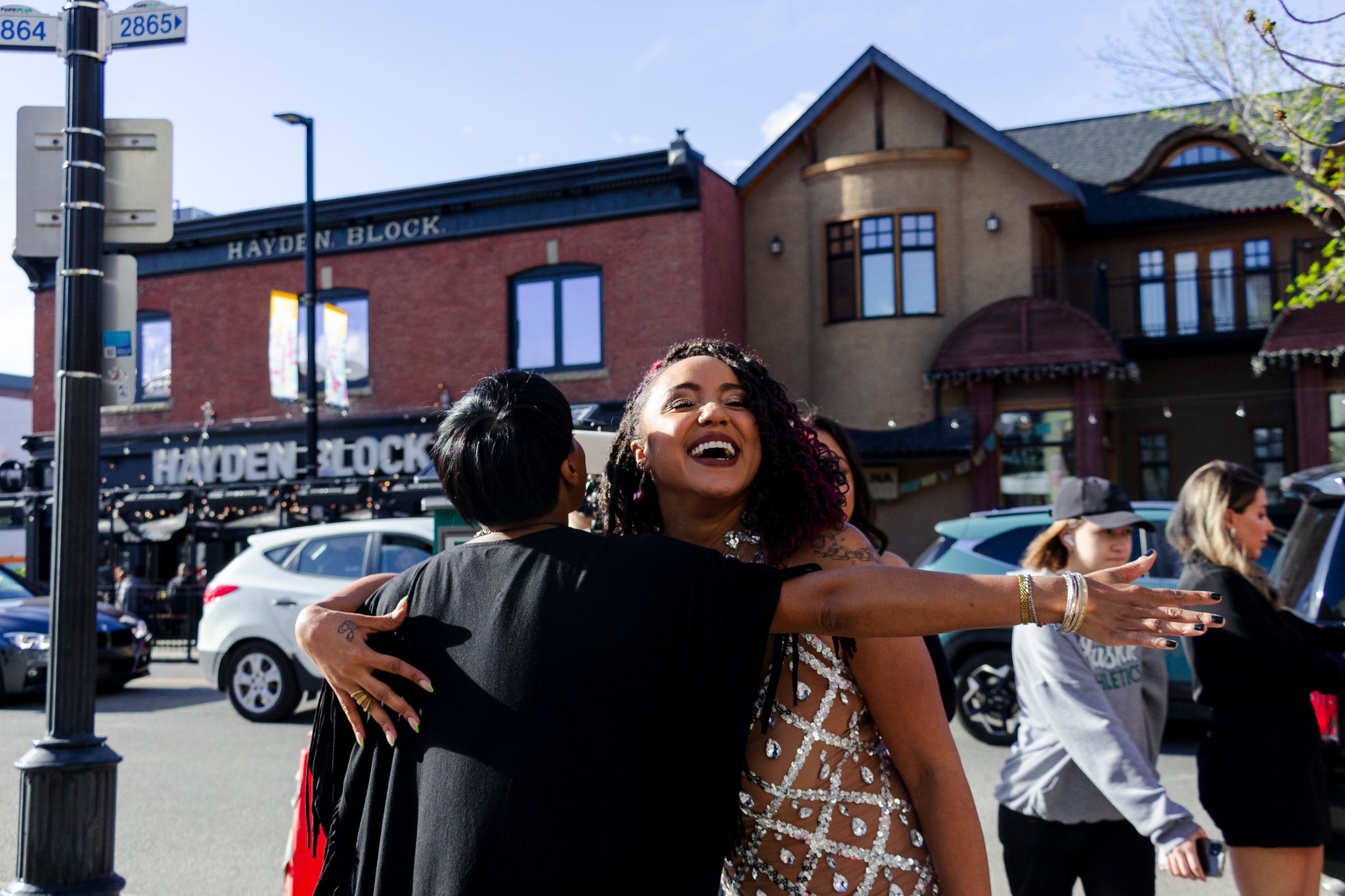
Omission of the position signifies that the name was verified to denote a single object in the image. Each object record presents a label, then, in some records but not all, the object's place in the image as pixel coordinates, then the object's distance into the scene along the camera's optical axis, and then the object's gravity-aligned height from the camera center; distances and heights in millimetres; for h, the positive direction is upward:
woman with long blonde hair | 3072 -682
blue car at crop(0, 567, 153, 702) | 10312 -1504
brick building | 17672 +2864
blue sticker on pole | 4320 +562
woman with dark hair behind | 3357 -40
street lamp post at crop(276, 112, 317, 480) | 16031 +2779
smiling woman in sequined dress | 1918 -472
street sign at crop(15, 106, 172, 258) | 4445 +1239
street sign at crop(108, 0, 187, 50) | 4363 +1810
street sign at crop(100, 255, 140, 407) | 4332 +618
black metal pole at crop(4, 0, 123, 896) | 4020 -357
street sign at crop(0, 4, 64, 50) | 4359 +1792
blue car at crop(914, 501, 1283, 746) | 7805 -1142
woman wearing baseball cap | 2887 -782
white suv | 9531 -969
